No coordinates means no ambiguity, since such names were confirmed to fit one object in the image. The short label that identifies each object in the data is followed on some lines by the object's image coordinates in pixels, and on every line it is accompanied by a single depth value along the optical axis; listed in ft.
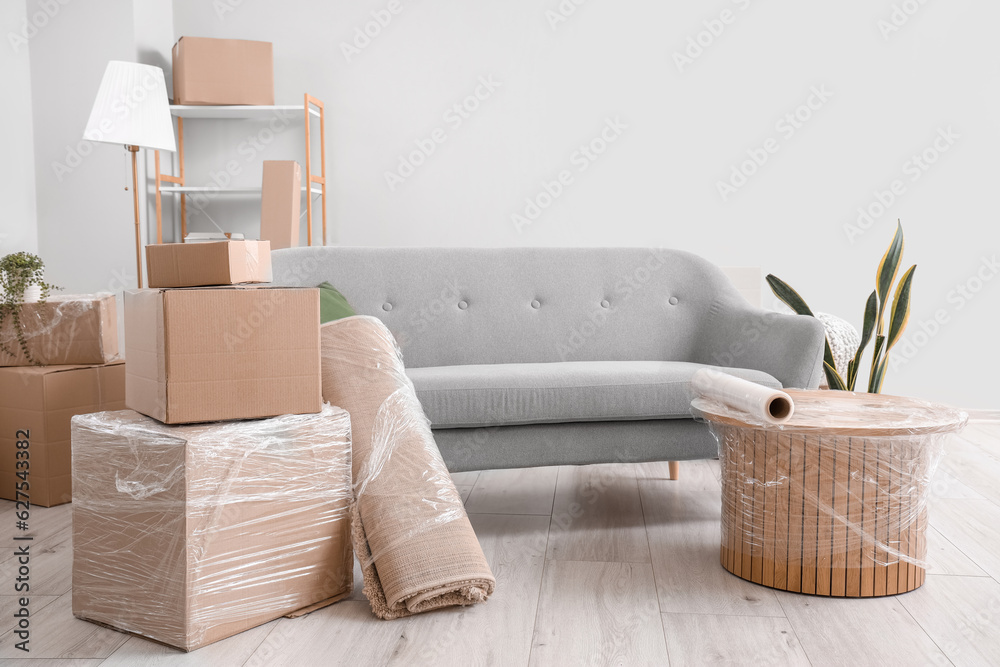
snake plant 7.69
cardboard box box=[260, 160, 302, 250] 10.63
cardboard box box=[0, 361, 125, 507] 7.51
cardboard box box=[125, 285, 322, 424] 4.59
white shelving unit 10.77
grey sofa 6.59
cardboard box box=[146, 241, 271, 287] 4.74
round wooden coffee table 5.17
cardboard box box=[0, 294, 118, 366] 7.88
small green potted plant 7.80
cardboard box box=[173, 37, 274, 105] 10.52
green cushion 6.41
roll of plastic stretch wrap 5.09
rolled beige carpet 4.97
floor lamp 9.02
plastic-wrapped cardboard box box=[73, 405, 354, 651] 4.48
